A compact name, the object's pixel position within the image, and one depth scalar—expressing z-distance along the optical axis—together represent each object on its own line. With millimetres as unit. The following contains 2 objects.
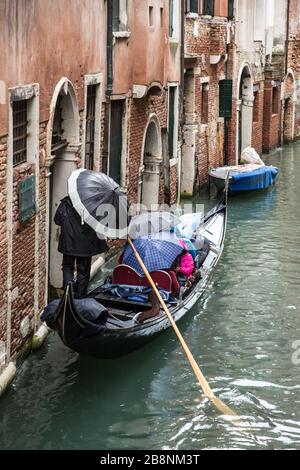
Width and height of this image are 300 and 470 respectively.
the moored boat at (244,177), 16745
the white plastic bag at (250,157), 18781
